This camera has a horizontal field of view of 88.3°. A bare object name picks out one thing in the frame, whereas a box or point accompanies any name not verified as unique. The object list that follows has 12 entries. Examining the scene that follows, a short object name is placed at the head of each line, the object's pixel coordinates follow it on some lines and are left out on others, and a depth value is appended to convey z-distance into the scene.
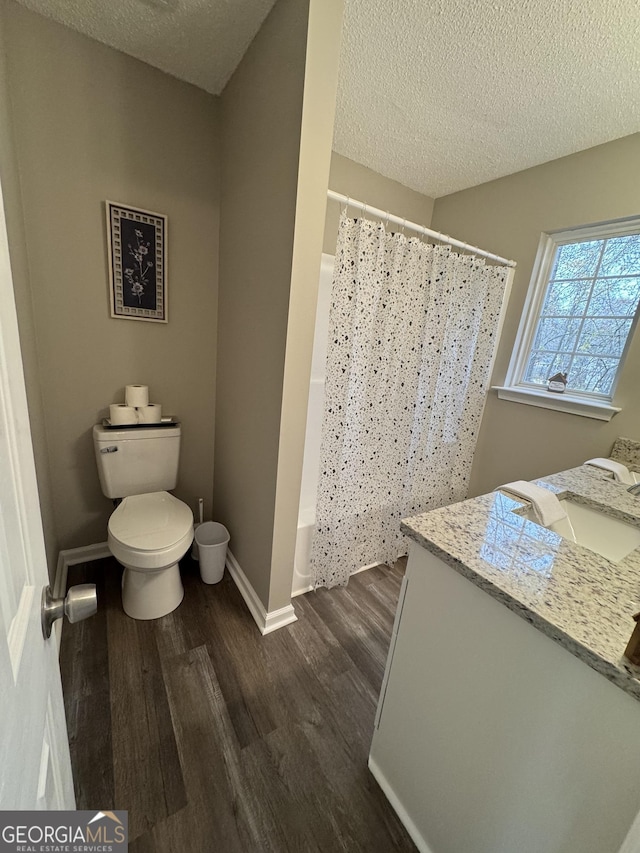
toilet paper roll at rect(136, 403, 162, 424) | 1.76
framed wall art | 1.63
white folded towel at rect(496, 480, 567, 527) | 1.06
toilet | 1.43
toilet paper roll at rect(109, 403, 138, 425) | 1.68
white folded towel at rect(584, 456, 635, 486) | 1.41
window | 1.76
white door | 0.35
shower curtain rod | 1.34
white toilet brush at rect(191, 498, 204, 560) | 1.89
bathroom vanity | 0.56
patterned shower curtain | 1.54
